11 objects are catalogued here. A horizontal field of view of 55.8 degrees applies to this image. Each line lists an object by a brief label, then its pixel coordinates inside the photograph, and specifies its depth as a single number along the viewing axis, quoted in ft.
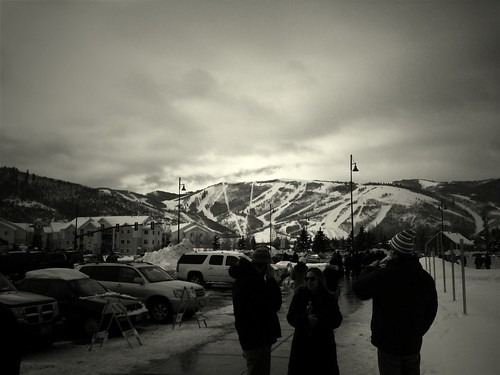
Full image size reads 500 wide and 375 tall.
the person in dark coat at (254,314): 17.93
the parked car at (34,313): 31.65
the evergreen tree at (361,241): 383.82
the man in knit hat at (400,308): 14.93
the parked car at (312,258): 199.58
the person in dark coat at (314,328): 15.90
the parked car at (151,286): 46.11
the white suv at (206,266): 81.25
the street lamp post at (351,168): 123.63
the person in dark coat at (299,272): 46.06
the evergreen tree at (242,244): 427.00
